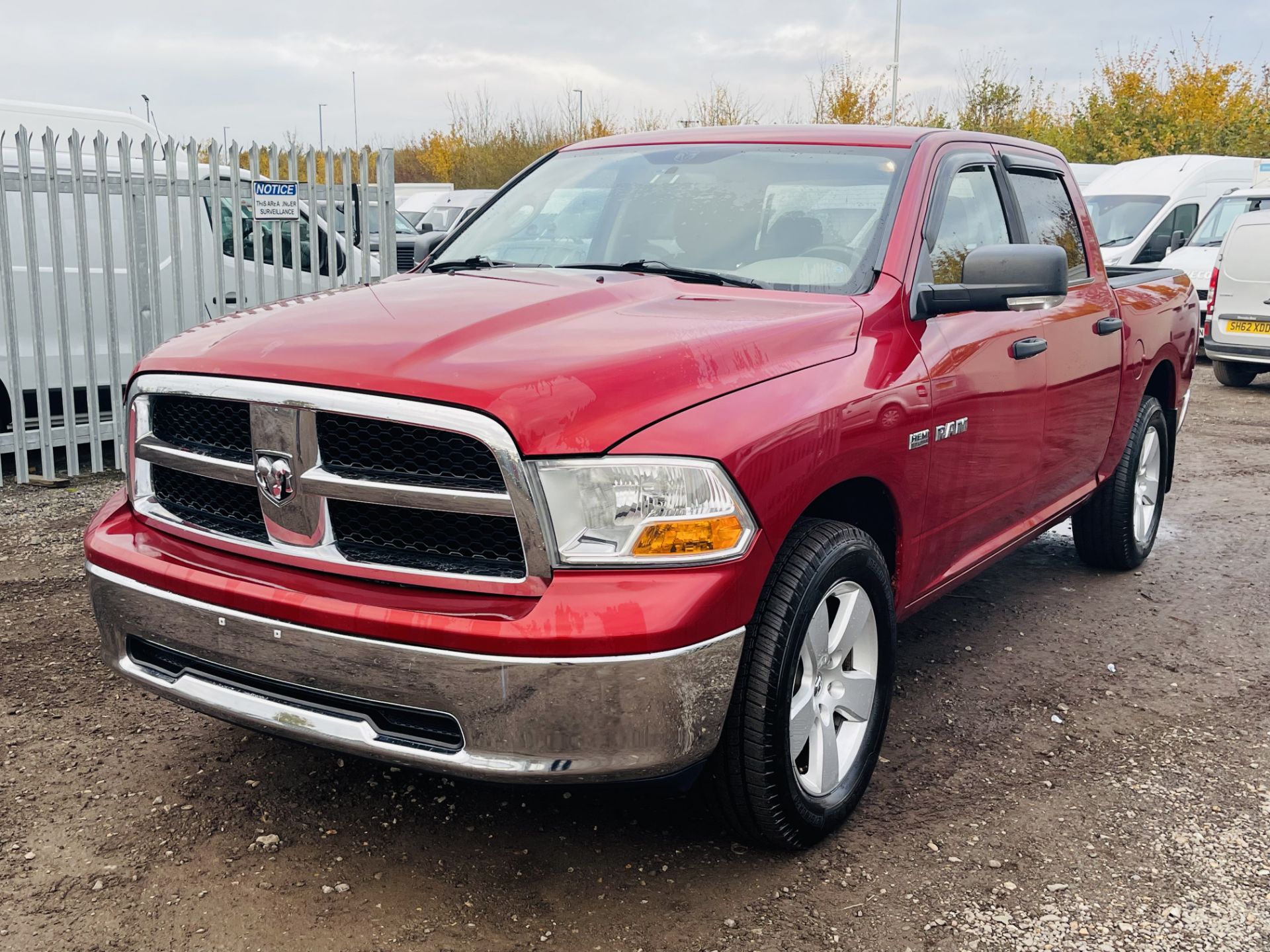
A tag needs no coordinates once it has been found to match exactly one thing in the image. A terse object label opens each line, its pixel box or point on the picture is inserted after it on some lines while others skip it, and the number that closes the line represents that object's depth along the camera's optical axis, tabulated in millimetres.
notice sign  7777
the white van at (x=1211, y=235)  13930
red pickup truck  2373
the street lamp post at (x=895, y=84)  31719
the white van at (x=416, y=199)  26031
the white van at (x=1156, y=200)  15297
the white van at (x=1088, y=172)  20500
